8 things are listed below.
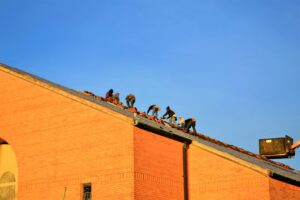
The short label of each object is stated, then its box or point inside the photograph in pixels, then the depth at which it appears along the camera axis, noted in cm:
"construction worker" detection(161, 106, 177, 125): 4203
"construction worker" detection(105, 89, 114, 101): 4129
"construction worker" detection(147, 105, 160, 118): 4183
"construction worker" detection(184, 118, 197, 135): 3956
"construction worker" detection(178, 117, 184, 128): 4081
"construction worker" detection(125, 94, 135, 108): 4088
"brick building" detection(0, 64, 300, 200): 2864
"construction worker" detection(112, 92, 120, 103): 4133
